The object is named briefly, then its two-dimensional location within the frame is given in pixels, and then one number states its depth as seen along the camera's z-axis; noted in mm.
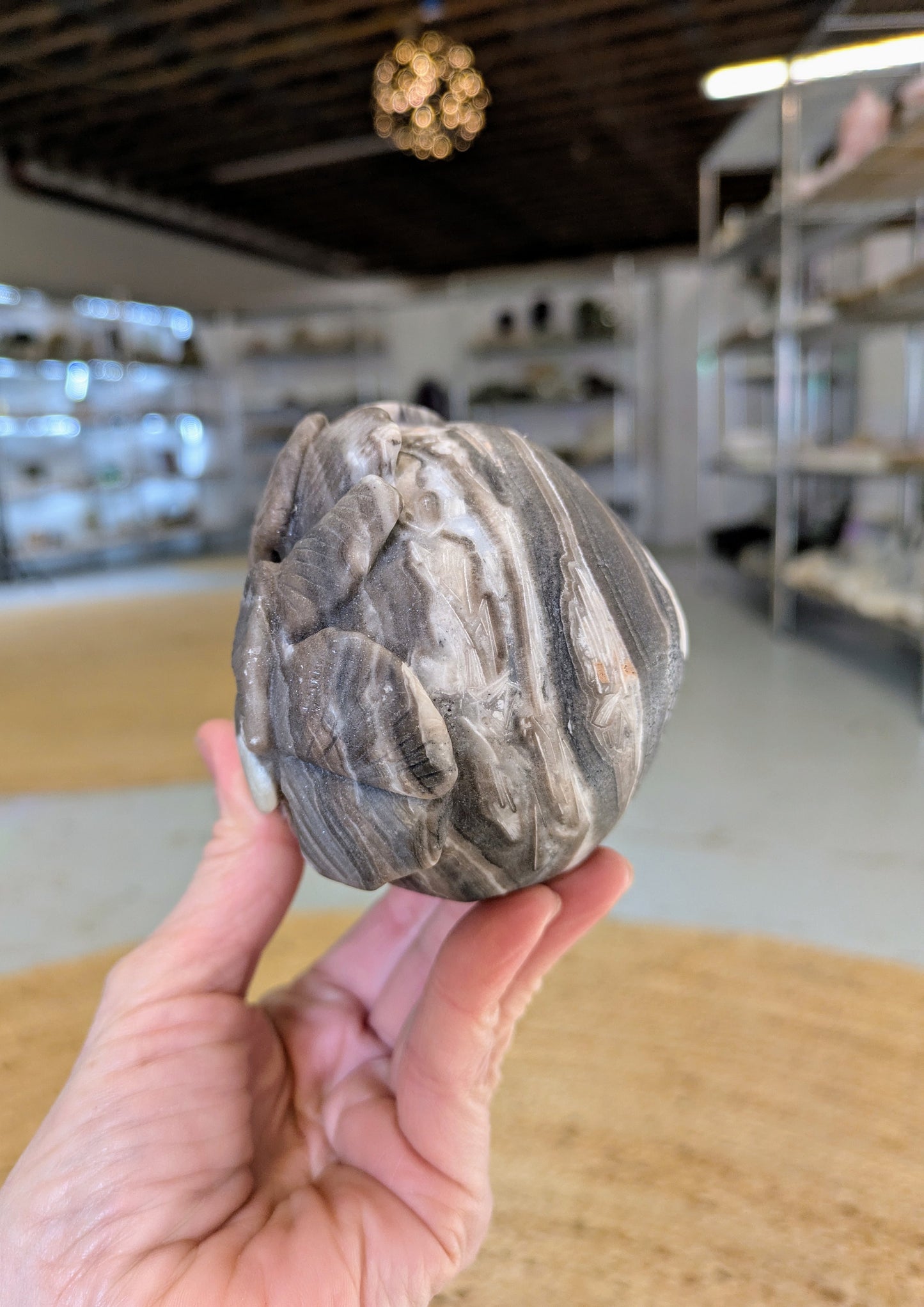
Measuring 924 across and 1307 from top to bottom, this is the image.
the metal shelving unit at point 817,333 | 2850
